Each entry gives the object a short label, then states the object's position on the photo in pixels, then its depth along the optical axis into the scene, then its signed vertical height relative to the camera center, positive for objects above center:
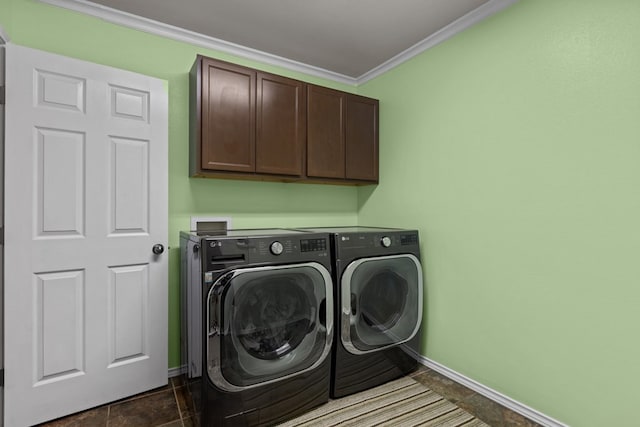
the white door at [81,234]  1.64 -0.11
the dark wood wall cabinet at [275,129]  2.03 +0.63
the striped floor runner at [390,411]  1.69 -1.12
